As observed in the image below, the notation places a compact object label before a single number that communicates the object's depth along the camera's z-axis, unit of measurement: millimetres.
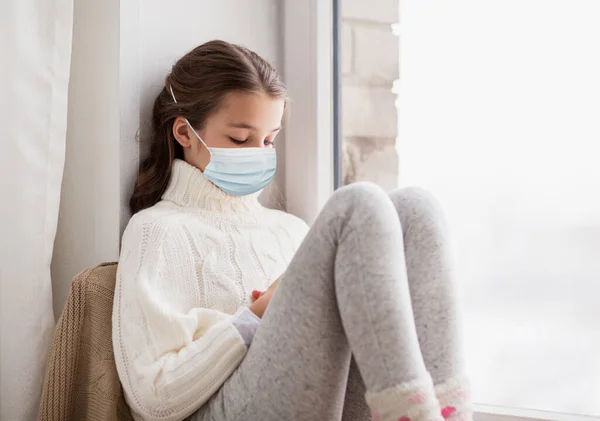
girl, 997
